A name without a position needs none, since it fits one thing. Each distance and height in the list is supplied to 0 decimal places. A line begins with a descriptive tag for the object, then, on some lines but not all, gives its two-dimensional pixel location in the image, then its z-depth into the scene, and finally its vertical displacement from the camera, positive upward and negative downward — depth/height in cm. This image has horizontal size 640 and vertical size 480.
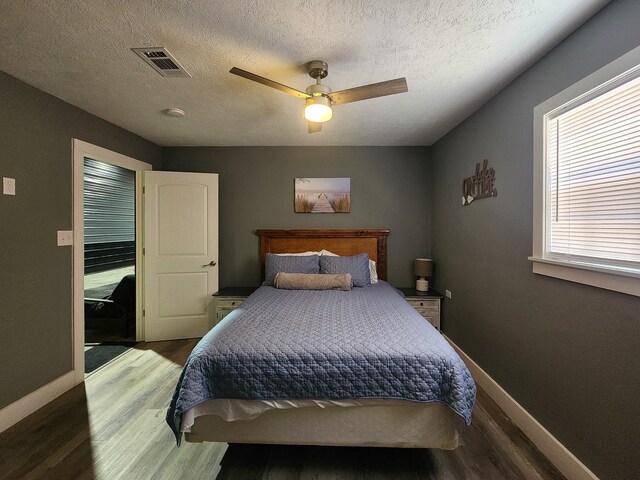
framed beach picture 379 +54
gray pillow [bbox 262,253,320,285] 329 -34
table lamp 352 -43
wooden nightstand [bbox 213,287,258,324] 339 -79
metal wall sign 235 +44
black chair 351 -88
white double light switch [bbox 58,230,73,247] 241 -3
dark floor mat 284 -128
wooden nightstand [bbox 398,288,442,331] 335 -82
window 131 +29
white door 345 -22
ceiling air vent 175 +111
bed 154 -85
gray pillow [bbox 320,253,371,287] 321 -36
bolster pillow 299 -49
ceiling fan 175 +89
